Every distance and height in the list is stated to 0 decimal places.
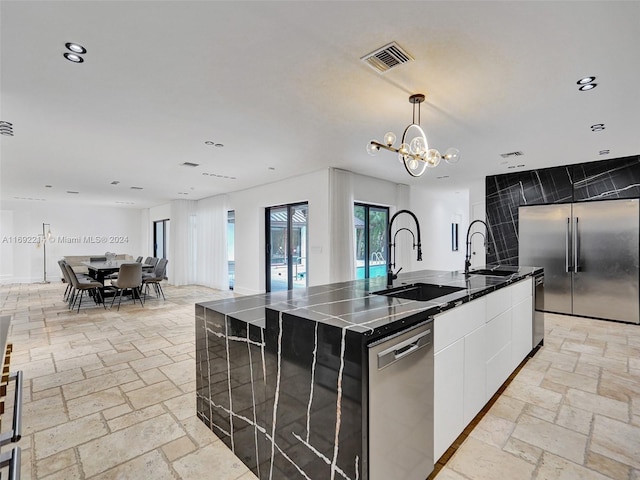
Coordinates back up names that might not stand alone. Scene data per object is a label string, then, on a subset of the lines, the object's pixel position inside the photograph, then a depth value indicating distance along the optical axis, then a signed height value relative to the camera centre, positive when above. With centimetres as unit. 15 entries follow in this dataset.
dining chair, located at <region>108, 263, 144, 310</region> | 609 -69
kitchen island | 133 -70
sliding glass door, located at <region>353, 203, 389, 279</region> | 692 +1
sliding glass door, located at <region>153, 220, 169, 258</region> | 1116 +11
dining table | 687 -62
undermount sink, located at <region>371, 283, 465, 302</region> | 250 -43
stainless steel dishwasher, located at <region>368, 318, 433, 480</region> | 134 -77
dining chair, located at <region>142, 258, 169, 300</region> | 695 -80
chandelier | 281 +82
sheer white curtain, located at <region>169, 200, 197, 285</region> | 954 -3
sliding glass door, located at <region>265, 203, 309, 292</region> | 680 -13
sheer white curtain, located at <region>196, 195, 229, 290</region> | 853 -6
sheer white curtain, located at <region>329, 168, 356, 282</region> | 569 +27
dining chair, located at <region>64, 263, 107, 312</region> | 601 -83
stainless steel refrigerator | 492 -27
